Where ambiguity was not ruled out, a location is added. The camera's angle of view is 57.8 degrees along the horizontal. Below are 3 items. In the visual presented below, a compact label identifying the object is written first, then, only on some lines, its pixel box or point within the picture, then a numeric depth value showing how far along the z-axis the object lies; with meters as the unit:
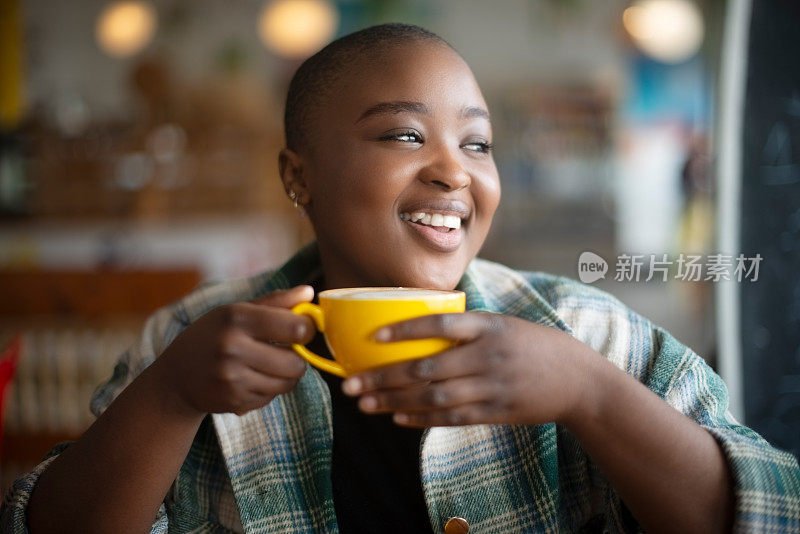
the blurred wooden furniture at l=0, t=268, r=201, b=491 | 1.92
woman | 0.70
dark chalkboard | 1.30
